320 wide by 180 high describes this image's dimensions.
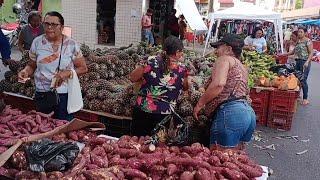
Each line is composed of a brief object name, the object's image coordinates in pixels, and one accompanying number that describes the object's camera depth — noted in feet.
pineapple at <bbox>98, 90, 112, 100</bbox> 18.97
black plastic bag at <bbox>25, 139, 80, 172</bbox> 8.72
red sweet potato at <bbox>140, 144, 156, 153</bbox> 10.63
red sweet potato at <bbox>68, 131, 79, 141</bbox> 11.43
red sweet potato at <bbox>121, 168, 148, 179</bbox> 9.09
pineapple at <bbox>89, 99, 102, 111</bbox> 18.63
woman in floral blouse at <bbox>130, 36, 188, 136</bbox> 13.60
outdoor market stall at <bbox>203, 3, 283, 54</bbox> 48.73
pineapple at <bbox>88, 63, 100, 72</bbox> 21.50
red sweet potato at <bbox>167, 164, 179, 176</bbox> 9.16
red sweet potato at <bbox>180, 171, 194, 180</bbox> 8.99
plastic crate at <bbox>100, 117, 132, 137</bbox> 17.97
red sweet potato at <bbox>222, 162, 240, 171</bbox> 9.59
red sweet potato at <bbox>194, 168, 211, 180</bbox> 8.89
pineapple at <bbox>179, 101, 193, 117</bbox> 16.56
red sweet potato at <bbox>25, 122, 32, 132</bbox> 11.91
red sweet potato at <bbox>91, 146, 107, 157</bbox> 10.23
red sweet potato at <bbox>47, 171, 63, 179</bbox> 8.49
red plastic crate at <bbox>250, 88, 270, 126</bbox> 25.26
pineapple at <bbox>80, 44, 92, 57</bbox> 23.83
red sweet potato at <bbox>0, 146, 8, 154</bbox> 9.96
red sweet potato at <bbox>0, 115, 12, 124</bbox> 12.01
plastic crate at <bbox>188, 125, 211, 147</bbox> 15.01
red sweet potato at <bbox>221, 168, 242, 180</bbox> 9.26
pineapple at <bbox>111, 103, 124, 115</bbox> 18.03
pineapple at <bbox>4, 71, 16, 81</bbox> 21.67
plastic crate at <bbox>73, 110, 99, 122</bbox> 18.61
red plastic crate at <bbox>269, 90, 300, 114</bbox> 24.34
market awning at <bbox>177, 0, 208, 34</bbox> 50.31
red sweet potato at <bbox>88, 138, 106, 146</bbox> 10.99
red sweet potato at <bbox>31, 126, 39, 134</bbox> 11.67
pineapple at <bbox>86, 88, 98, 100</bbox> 19.12
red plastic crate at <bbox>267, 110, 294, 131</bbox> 24.93
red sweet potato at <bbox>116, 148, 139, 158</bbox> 10.23
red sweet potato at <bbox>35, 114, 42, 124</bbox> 12.36
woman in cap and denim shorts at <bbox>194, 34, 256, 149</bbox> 13.17
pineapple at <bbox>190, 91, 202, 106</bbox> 17.48
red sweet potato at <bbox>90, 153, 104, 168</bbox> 9.61
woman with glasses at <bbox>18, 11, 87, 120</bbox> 13.93
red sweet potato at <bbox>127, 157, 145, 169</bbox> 9.53
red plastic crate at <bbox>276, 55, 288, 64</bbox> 40.58
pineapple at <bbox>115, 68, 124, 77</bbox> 22.61
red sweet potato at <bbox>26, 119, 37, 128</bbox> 12.05
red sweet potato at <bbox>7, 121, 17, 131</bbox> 11.73
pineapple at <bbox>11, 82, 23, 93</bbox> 20.35
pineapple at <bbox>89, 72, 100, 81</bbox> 20.91
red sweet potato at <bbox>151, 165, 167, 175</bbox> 9.30
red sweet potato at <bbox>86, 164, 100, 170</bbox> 9.33
